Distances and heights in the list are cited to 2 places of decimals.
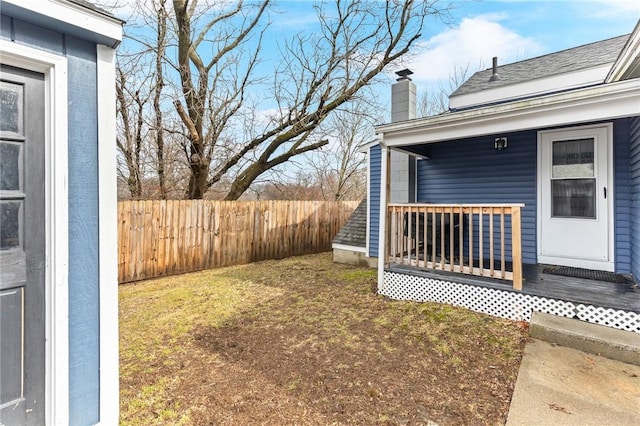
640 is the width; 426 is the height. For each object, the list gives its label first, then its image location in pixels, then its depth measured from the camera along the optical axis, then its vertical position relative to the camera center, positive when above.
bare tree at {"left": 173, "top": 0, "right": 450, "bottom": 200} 9.23 +4.14
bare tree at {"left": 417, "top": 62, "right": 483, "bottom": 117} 18.05 +6.80
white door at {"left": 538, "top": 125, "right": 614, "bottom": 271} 4.54 +0.18
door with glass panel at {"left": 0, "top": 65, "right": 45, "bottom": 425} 1.68 -0.19
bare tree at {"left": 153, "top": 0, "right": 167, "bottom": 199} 8.09 +3.18
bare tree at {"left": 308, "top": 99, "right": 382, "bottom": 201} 16.83 +2.42
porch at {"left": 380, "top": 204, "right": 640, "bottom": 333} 3.44 -0.92
